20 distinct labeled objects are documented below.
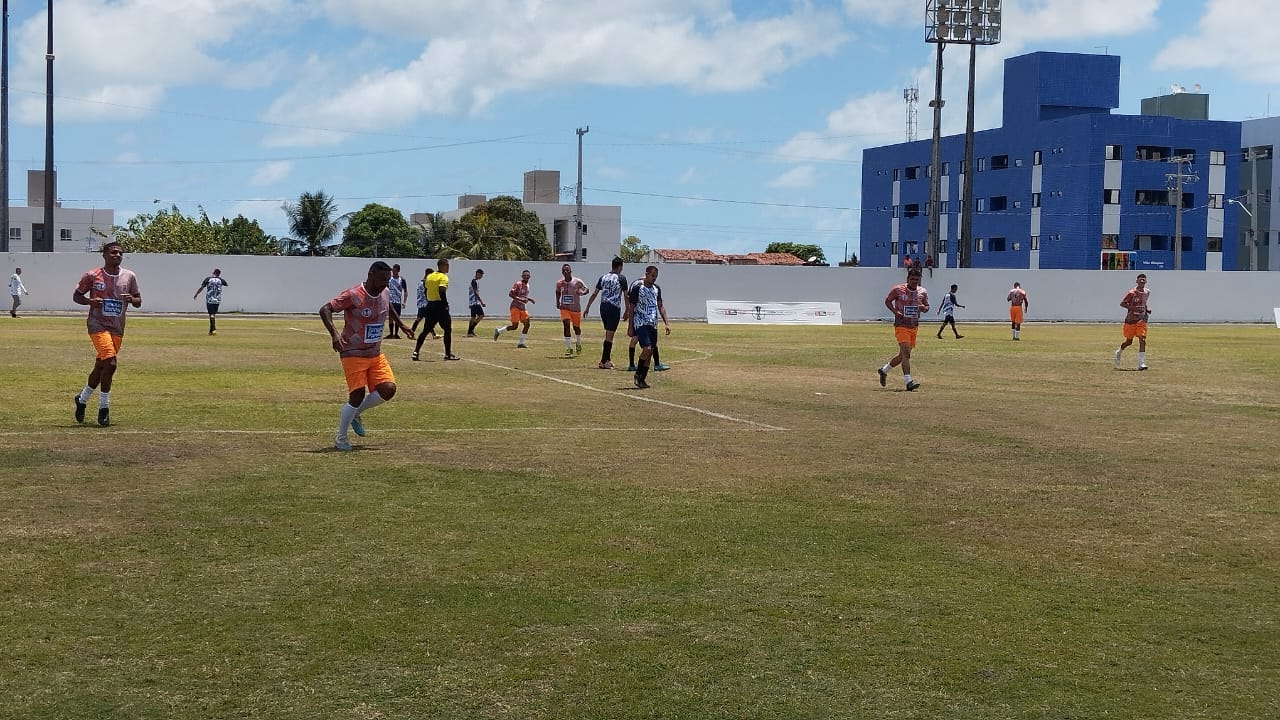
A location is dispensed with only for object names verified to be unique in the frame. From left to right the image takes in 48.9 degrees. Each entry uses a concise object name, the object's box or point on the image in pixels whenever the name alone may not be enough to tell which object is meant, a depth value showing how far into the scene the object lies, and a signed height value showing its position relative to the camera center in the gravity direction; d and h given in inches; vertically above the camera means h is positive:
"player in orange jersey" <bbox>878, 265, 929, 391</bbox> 872.9 -1.0
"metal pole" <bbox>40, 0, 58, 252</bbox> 2198.6 +243.1
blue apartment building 3587.6 +357.2
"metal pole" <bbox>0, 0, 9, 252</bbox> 2177.7 +264.5
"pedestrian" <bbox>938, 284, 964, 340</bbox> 1708.9 +4.2
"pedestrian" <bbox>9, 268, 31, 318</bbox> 1919.5 -5.9
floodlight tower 2561.5 +516.9
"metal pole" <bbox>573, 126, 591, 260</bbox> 3105.3 +198.5
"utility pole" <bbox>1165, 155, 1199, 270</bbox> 3257.9 +335.9
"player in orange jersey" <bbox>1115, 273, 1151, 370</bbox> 1109.7 -1.1
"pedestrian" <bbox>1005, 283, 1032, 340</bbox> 1634.2 +7.3
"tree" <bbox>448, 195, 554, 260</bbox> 3410.4 +161.3
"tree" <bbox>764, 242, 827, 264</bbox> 5989.2 +242.5
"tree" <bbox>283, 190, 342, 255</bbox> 3727.9 +183.4
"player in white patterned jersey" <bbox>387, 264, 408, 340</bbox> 1292.6 +4.8
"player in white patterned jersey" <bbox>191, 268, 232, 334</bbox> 1509.6 -3.0
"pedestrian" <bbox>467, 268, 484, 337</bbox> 1444.4 -7.9
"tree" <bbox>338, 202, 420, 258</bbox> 4606.3 +201.5
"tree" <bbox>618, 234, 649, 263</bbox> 4805.6 +197.6
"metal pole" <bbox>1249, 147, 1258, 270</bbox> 3942.4 +325.6
